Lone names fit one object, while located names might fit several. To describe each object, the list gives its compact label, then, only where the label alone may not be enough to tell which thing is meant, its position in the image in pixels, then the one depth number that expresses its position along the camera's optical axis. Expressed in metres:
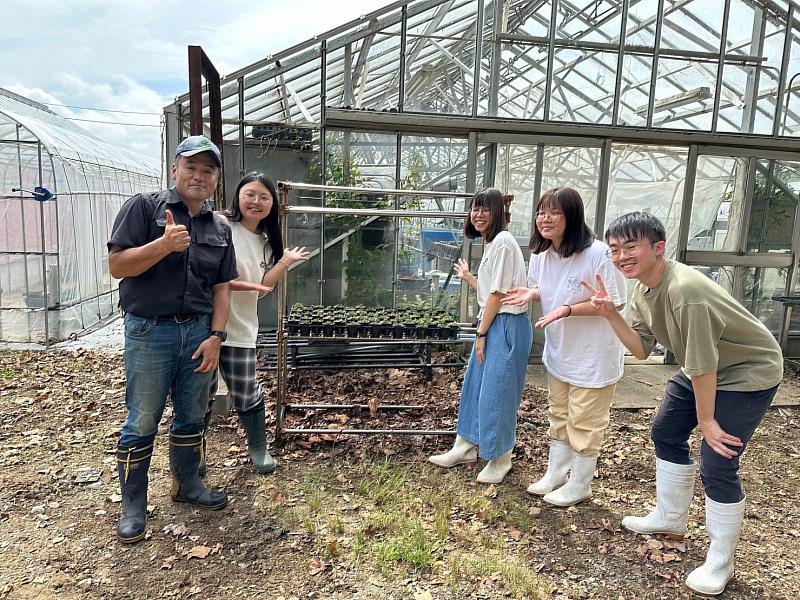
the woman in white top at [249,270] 3.01
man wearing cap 2.38
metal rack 3.53
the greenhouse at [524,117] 5.92
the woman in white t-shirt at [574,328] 2.86
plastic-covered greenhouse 6.59
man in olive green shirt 2.22
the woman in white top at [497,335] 3.11
